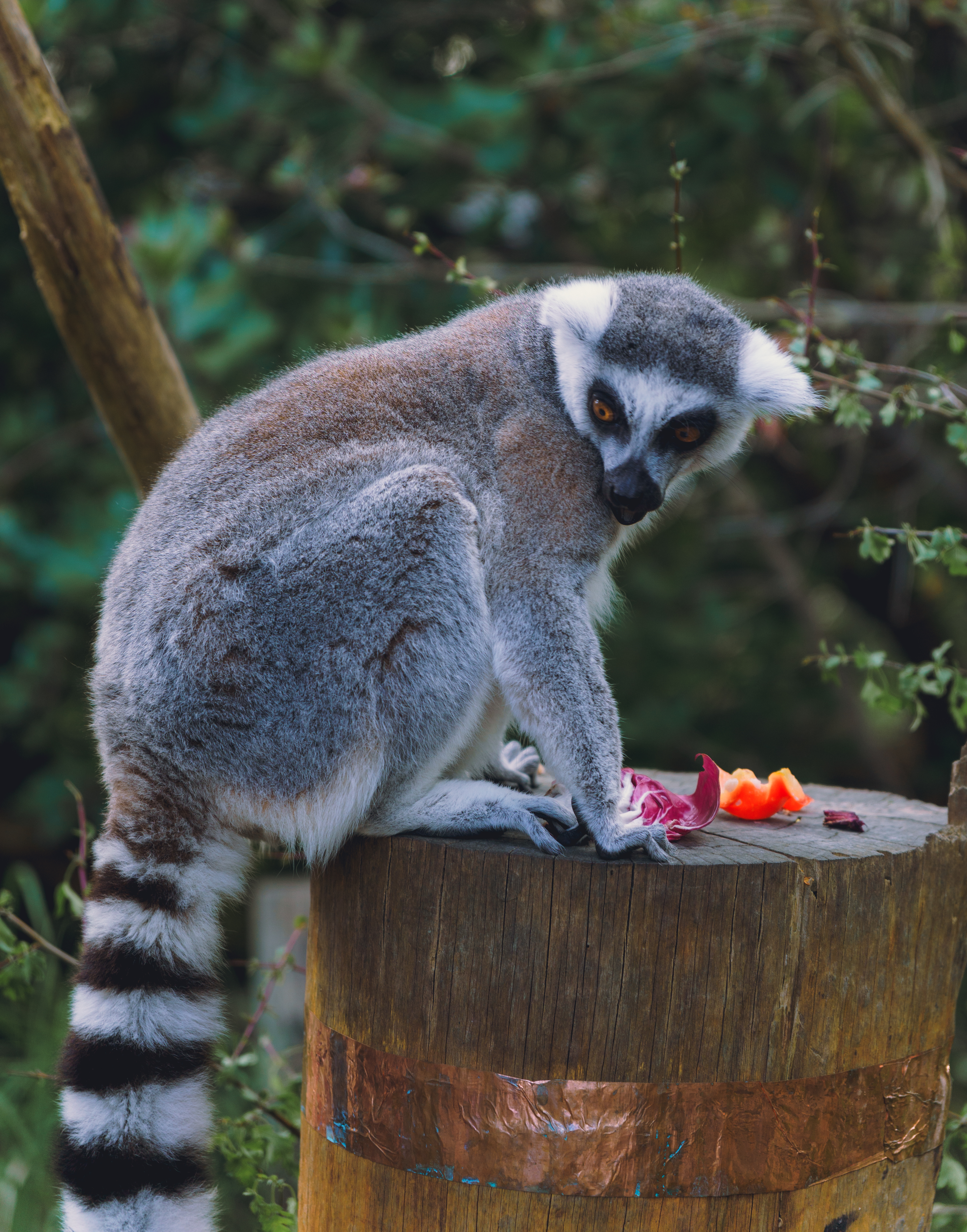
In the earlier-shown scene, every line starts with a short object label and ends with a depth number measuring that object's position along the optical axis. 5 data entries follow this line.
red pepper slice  5.54
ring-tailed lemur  4.62
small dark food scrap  5.17
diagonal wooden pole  6.35
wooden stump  4.16
